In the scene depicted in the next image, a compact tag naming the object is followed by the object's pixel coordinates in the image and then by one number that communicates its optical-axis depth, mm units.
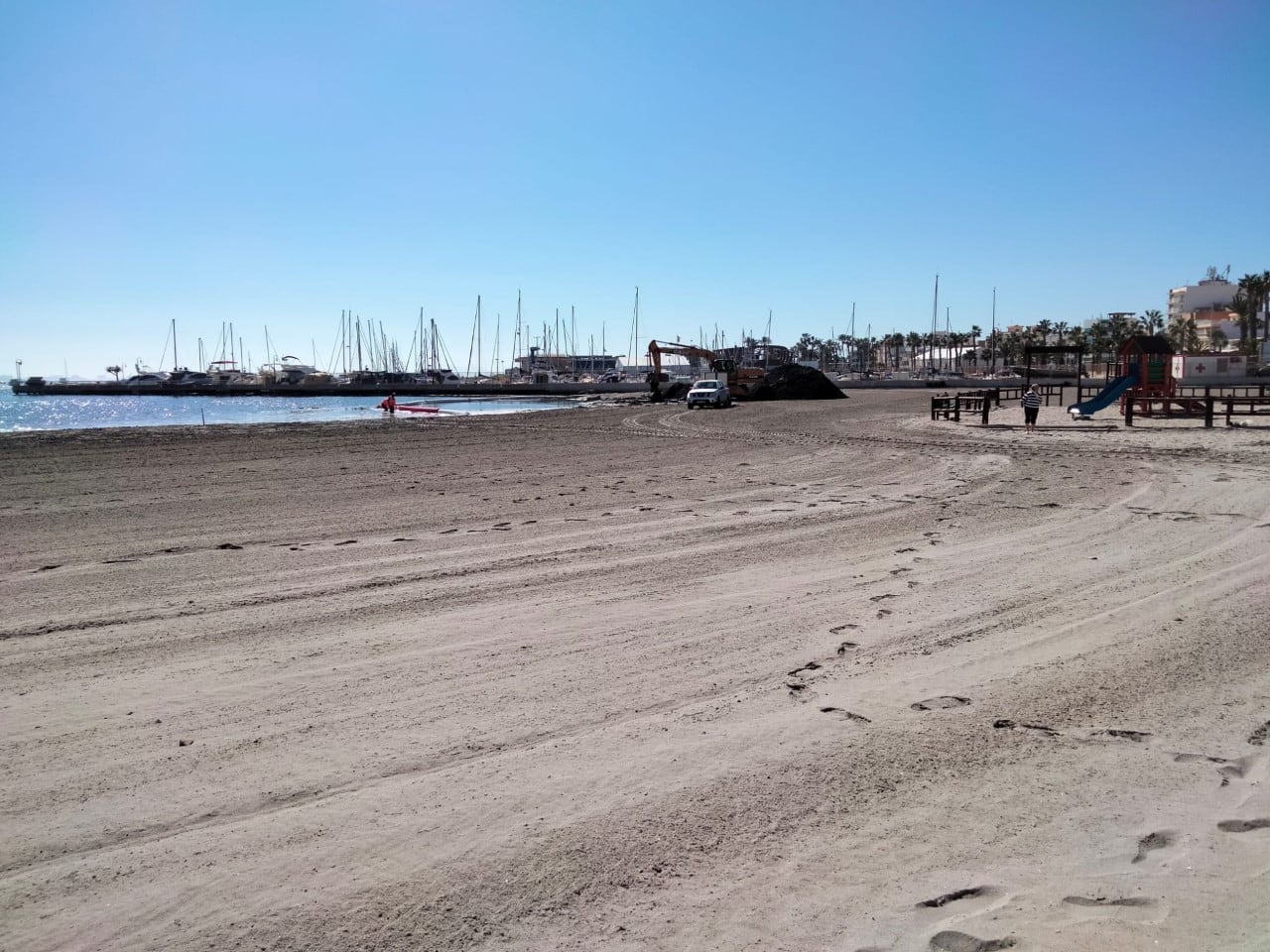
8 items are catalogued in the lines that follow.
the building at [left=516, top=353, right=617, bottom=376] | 135250
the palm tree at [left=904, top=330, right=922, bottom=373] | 159500
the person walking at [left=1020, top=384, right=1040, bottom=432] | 26812
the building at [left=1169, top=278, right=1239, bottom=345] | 117375
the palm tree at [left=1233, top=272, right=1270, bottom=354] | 101938
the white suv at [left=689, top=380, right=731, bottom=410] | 49000
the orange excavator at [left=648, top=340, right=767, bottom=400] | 56812
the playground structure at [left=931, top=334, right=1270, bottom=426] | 29375
